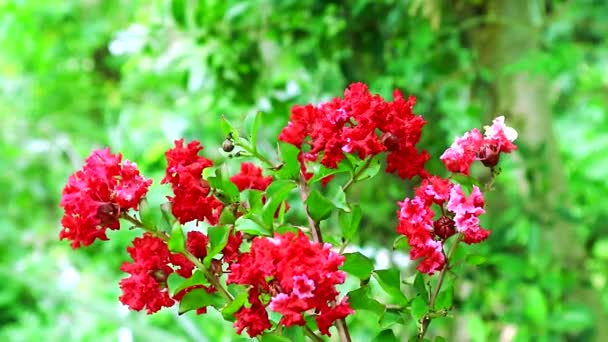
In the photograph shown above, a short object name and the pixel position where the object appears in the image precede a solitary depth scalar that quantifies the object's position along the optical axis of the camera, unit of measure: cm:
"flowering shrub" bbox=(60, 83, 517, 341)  53
